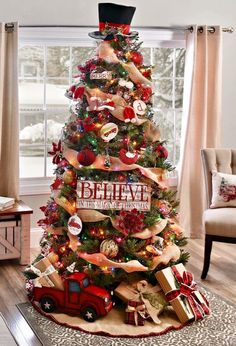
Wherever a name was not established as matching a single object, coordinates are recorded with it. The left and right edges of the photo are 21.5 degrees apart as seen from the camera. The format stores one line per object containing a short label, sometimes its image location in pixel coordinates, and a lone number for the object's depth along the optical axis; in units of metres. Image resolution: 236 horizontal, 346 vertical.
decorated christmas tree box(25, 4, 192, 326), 4.07
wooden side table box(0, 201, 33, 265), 4.92
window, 5.55
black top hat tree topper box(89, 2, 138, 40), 4.16
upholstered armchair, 4.64
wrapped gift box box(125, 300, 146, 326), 3.90
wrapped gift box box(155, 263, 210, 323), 3.95
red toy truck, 3.93
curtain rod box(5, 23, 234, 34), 5.35
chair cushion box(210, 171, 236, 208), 4.95
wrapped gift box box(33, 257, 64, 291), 4.08
